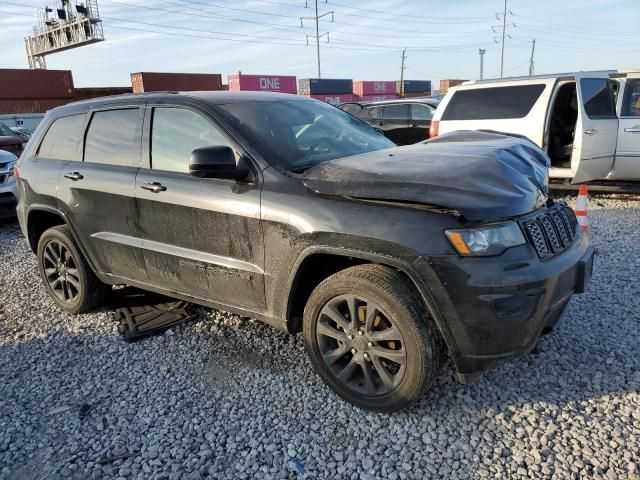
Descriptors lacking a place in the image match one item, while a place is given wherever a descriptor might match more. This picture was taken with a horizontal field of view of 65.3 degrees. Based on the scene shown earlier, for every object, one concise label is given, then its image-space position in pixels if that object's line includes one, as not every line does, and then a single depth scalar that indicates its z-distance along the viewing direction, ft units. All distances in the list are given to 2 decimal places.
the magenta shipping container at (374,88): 170.30
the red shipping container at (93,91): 131.95
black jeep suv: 7.95
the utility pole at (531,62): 280.10
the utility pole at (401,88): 165.66
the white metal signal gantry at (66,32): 144.56
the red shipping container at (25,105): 116.78
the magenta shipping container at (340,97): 145.98
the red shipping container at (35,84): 117.70
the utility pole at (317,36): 176.14
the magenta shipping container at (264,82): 138.21
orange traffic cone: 16.29
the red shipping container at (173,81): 124.57
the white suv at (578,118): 23.44
